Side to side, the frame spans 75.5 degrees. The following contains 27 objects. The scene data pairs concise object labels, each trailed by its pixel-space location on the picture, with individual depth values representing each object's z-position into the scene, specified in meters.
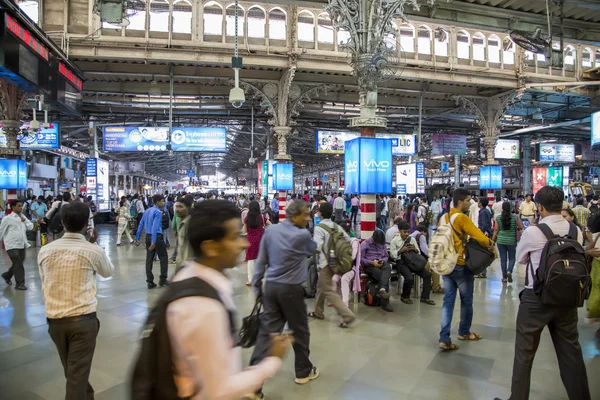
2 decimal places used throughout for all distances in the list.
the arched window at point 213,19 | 12.16
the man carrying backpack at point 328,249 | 4.45
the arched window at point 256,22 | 12.38
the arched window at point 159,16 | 11.80
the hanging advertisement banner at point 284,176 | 15.14
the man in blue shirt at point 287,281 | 3.35
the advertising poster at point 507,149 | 20.16
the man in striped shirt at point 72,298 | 2.60
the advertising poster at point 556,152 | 22.19
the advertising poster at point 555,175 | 18.95
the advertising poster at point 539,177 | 19.92
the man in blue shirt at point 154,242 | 7.21
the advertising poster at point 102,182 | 16.78
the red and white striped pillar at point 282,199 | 14.93
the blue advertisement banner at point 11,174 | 12.23
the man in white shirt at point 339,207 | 15.14
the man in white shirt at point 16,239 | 6.79
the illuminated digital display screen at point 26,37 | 5.07
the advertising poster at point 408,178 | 15.23
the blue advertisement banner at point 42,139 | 14.91
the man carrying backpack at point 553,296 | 2.73
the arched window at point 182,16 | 11.95
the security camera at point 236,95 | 7.39
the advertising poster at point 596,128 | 8.77
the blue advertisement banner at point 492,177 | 17.47
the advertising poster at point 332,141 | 17.02
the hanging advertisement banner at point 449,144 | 18.50
